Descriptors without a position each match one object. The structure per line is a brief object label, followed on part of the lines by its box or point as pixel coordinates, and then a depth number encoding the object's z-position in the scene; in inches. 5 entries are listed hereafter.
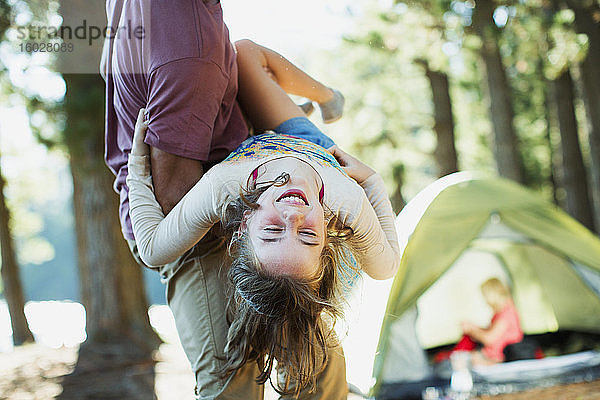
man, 58.8
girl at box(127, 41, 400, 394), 57.1
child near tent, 178.4
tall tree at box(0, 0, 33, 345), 276.8
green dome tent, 160.6
